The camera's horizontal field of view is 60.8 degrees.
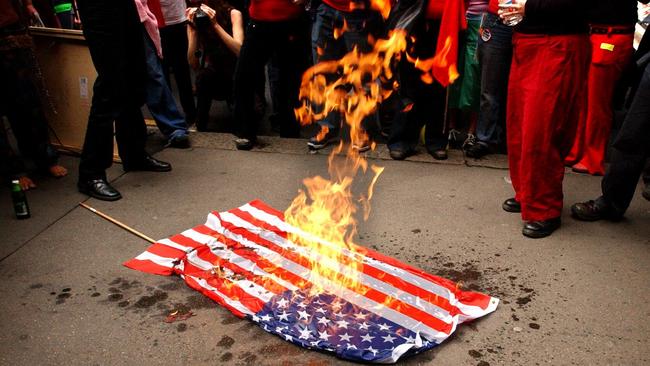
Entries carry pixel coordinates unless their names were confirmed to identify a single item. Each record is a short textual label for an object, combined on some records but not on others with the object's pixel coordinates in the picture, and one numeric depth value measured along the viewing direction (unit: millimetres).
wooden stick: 3801
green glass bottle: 4047
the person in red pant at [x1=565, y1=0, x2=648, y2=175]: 4297
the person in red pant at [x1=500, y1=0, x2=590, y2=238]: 3457
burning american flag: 2721
